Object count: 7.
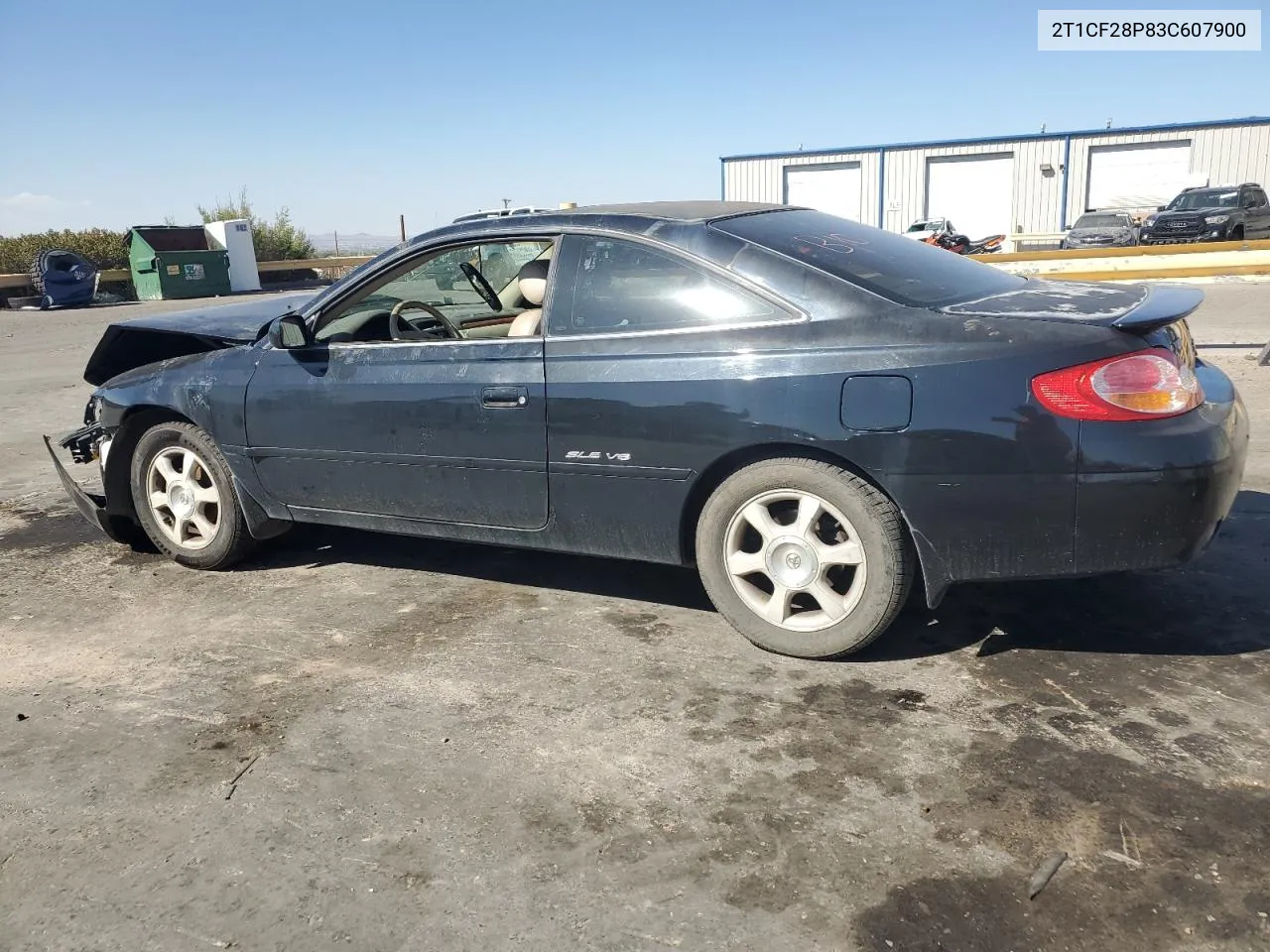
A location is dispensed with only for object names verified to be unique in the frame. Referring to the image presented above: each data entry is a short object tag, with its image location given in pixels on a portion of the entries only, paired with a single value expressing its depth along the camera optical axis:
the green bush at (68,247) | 29.80
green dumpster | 26.17
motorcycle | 32.50
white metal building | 40.75
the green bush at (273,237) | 34.75
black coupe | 3.08
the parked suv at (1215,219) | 27.70
